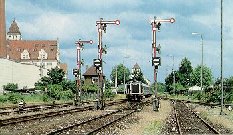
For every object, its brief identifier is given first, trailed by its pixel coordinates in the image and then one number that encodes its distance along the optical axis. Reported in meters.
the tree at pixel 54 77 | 95.56
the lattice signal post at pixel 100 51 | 38.06
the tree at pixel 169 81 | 140.80
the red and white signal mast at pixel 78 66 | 47.79
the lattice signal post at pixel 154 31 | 36.03
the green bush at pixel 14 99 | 54.85
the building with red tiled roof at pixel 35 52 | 170.88
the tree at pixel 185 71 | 149.82
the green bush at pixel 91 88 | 96.64
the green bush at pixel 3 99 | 54.22
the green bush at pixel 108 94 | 79.86
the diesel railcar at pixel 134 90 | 67.19
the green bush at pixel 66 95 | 69.58
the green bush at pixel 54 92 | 68.00
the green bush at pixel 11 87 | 90.62
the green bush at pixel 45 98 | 60.88
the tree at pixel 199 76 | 168.00
